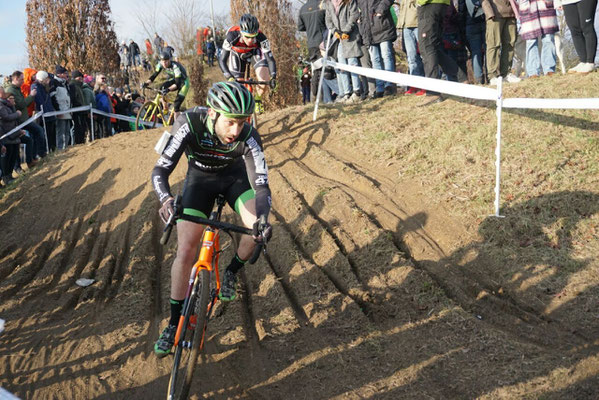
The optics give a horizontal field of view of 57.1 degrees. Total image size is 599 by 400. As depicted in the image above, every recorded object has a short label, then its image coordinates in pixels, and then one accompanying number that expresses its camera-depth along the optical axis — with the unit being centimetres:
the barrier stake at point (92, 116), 1471
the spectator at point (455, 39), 1198
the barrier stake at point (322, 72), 1200
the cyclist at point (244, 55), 1082
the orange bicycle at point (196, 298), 443
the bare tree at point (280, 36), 1702
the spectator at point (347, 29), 1222
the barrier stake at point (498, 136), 739
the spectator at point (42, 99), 1301
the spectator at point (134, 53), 3142
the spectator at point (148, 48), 3067
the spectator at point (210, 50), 3144
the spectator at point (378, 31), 1172
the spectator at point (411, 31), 1157
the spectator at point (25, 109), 1234
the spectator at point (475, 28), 1181
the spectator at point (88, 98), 1478
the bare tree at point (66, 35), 2188
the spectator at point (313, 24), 1344
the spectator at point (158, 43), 2736
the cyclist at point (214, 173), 472
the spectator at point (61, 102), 1363
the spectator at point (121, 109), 1683
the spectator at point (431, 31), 1059
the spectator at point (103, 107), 1559
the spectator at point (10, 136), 1157
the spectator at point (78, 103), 1434
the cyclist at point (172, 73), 1405
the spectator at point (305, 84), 1801
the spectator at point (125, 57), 2932
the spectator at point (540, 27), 1120
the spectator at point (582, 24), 981
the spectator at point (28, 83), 1320
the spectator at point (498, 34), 1127
